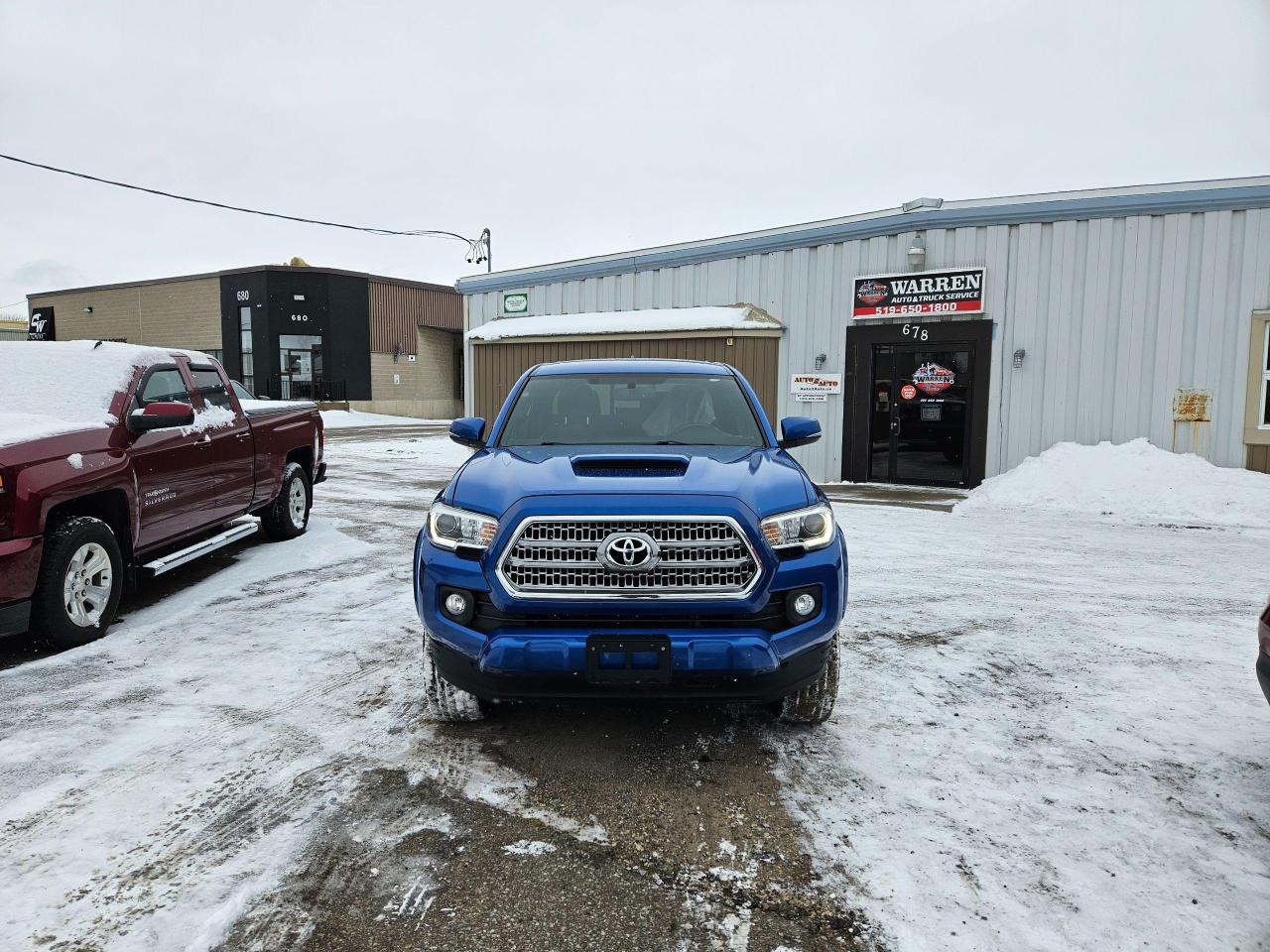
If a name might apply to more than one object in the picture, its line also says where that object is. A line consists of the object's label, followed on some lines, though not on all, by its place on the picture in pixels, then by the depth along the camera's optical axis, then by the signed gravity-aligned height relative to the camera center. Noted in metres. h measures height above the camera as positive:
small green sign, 18.62 +2.33
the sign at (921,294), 12.91 +1.88
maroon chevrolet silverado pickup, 4.61 -0.51
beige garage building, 14.83 +1.26
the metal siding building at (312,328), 36.50 +3.49
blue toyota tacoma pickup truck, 3.14 -0.72
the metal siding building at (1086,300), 11.55 +1.68
